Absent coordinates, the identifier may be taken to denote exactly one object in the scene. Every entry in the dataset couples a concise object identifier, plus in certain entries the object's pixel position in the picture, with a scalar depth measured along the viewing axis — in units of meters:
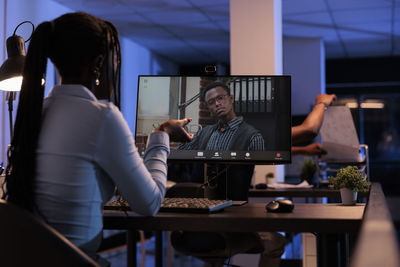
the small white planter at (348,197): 1.85
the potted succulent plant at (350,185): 1.85
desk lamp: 2.12
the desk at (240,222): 1.36
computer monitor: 1.89
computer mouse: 1.55
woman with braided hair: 1.15
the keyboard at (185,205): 1.52
